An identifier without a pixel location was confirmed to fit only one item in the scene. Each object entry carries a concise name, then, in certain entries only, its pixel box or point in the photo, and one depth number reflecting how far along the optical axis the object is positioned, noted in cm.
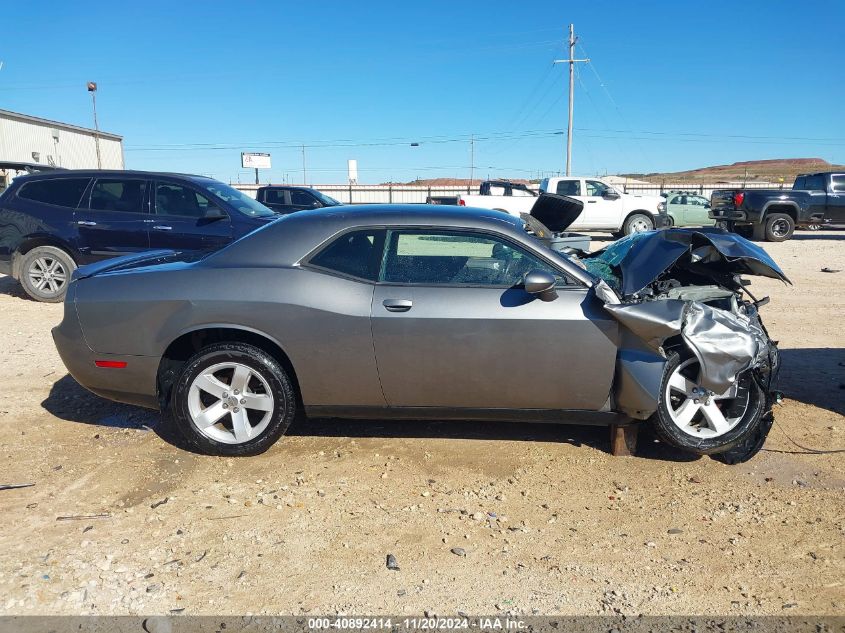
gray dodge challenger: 376
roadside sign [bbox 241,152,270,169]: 5903
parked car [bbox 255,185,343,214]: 1873
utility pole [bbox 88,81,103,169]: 3766
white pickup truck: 1925
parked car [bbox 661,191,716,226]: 2320
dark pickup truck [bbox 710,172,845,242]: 1767
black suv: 835
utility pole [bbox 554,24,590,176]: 3700
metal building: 3647
